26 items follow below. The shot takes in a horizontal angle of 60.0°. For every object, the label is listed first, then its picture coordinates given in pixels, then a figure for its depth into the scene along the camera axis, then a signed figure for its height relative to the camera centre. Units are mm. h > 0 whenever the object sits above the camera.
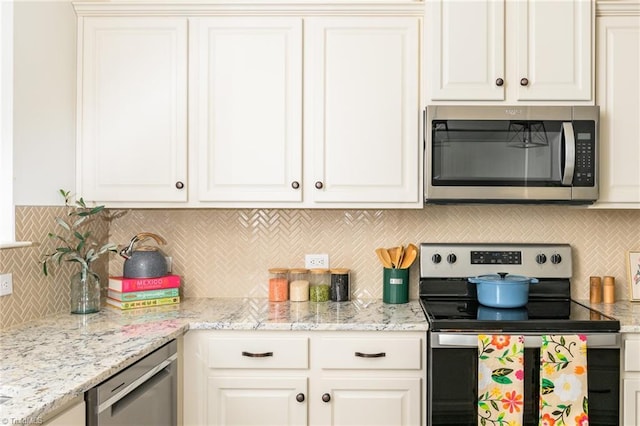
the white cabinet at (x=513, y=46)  2387 +718
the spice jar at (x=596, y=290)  2678 -376
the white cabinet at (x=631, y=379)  2125 -641
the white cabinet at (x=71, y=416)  1299 -500
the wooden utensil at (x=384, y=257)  2654 -220
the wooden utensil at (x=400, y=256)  2646 -213
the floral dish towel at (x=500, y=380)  2014 -615
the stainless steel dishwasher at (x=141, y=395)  1490 -571
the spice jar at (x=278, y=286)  2680 -363
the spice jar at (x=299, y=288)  2660 -371
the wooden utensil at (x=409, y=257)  2646 -218
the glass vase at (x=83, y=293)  2383 -357
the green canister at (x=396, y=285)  2611 -347
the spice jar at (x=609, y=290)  2650 -372
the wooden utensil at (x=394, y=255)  2646 -211
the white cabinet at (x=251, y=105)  2453 +474
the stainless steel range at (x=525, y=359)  2062 -554
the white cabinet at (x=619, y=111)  2420 +443
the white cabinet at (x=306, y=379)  2166 -661
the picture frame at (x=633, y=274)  2684 -300
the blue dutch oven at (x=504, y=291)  2367 -342
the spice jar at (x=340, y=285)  2666 -357
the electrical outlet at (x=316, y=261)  2801 -252
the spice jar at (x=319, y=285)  2666 -363
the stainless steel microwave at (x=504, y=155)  2365 +244
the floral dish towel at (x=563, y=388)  2023 -643
